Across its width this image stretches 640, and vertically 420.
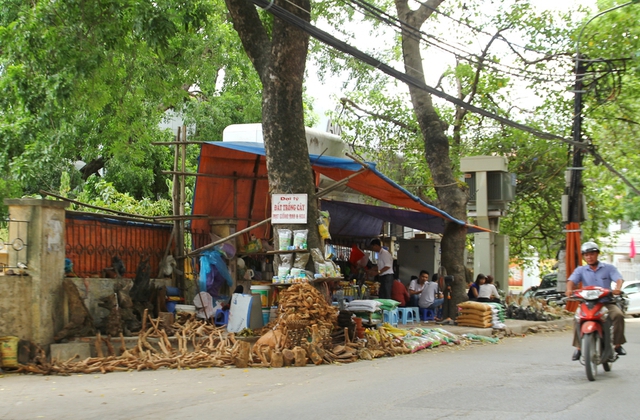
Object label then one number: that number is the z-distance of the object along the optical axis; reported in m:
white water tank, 16.89
